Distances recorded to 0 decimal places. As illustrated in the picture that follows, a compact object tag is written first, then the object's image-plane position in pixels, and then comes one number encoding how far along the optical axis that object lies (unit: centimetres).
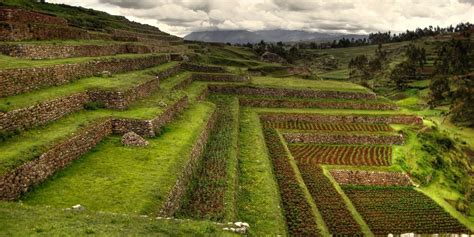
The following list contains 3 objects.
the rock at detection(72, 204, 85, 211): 1307
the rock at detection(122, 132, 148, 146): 2177
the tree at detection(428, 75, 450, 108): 7438
